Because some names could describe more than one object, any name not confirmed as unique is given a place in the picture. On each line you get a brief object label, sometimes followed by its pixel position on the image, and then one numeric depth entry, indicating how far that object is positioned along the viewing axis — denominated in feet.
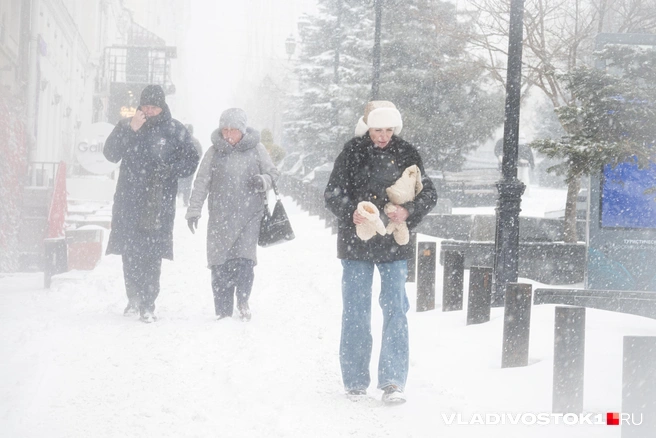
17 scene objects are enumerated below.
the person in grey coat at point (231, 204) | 44.07
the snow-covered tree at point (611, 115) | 45.63
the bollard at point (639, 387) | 22.76
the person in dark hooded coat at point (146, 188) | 43.27
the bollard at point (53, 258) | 57.30
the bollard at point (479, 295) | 44.30
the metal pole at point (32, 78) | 108.74
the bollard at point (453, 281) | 49.69
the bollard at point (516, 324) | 33.79
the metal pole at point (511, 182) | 48.68
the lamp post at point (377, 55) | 88.82
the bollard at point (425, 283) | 51.75
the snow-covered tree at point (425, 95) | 144.16
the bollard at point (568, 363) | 27.96
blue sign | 53.59
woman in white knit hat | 29.89
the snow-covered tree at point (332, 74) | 152.32
